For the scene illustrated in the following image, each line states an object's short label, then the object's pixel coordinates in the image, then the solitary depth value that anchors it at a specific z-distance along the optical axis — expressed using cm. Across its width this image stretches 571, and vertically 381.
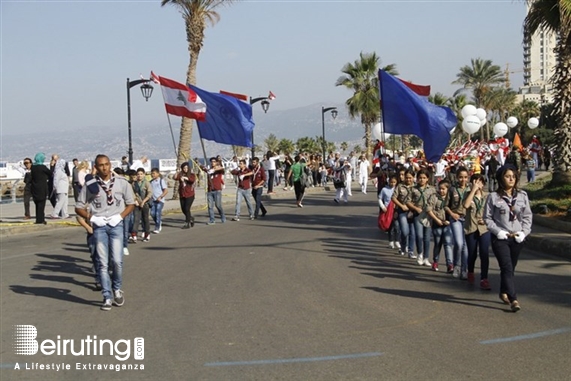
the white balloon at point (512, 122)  4626
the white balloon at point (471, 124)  2784
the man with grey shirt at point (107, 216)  894
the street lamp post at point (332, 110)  4921
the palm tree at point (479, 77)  7906
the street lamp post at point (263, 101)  3862
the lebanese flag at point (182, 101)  2145
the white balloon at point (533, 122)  5029
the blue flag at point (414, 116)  1611
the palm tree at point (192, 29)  3034
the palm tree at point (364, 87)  5228
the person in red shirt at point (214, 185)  1927
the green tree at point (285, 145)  10188
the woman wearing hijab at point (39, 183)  1955
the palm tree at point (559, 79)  2011
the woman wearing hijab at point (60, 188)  2091
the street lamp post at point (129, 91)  2875
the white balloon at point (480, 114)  3013
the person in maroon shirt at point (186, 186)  1820
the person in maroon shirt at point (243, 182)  2033
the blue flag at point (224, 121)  2167
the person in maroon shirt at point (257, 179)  2106
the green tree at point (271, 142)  10741
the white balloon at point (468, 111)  2905
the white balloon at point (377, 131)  3059
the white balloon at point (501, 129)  3711
